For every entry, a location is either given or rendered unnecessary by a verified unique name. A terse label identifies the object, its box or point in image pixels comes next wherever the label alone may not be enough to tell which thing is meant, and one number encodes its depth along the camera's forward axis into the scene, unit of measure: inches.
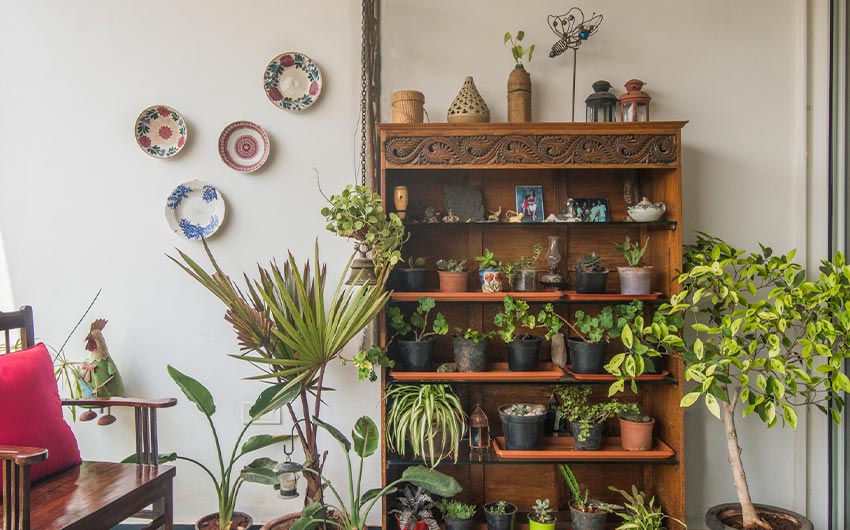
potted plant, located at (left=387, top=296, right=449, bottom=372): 104.0
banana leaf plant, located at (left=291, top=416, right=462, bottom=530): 94.0
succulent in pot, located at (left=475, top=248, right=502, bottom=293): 104.4
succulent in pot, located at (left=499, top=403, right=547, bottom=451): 102.3
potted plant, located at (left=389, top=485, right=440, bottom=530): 102.4
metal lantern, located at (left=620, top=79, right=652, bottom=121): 105.5
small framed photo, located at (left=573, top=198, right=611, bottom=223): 110.0
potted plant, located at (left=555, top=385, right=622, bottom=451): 102.3
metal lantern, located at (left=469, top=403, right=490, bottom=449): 106.9
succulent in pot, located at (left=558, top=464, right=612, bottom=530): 101.4
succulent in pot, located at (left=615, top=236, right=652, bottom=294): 103.1
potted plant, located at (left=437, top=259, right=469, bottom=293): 105.6
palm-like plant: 93.6
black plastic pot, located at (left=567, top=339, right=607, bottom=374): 102.3
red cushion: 81.6
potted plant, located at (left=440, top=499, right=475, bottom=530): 103.0
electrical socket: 113.7
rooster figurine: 108.6
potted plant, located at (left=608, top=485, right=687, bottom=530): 99.2
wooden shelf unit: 110.3
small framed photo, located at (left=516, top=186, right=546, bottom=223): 112.3
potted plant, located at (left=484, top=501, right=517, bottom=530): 102.3
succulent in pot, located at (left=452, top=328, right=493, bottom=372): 104.1
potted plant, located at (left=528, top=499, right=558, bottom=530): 102.0
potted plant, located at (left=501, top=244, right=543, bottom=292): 105.7
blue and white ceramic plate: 114.7
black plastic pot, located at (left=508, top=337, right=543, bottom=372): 104.0
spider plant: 99.6
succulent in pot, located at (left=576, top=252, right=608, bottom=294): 103.6
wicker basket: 105.4
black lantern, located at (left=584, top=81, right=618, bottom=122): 106.5
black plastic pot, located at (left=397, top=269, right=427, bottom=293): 105.2
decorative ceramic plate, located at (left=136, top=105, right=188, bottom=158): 115.0
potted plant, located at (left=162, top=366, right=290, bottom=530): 99.8
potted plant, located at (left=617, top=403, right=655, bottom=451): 102.7
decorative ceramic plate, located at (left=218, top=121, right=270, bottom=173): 114.3
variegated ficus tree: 89.7
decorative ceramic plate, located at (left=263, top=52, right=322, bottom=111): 113.8
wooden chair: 70.2
